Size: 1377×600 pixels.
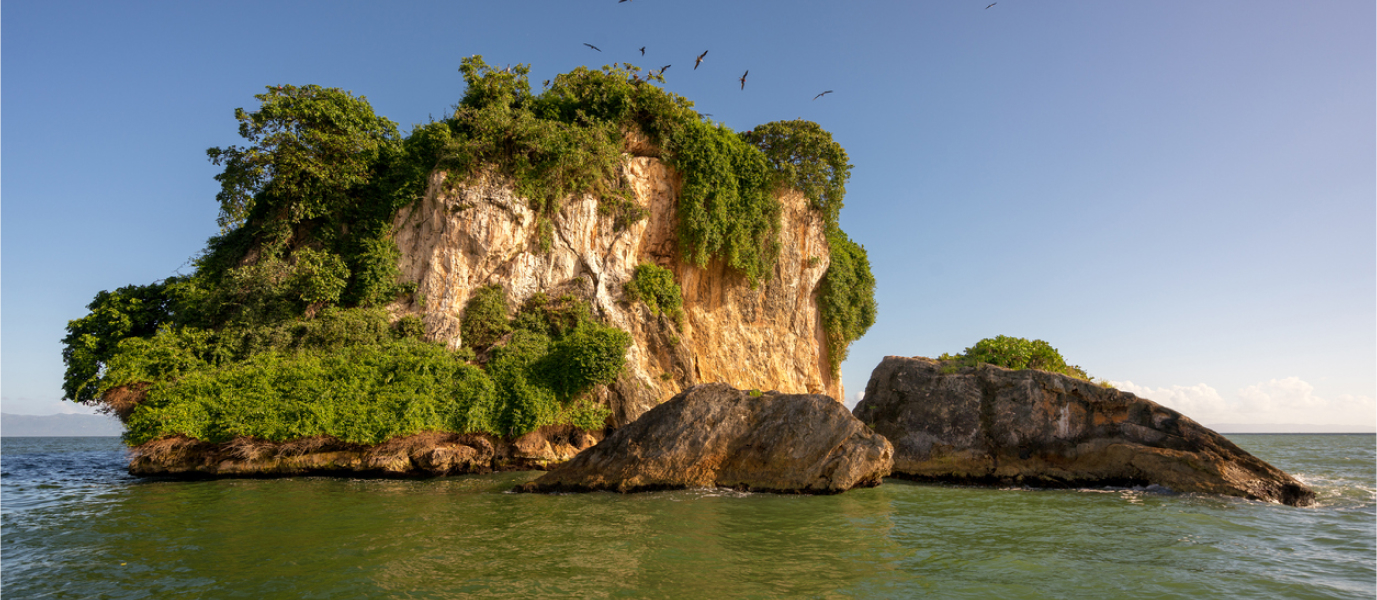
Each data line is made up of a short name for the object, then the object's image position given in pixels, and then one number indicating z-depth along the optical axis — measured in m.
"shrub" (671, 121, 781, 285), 27.50
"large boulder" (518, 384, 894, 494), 12.96
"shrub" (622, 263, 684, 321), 25.58
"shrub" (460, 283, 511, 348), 21.41
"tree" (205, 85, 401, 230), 21.02
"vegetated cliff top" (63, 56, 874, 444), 16.67
